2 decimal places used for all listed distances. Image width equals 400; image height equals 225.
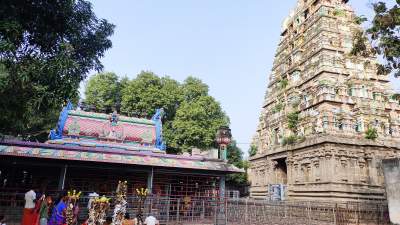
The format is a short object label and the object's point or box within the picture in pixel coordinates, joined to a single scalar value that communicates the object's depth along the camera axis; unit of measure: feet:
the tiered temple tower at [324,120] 74.13
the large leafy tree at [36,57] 24.14
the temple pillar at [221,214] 41.29
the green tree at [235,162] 129.59
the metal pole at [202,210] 42.78
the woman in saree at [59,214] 30.63
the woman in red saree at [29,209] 34.22
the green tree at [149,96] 105.19
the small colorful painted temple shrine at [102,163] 45.14
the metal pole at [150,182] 49.34
